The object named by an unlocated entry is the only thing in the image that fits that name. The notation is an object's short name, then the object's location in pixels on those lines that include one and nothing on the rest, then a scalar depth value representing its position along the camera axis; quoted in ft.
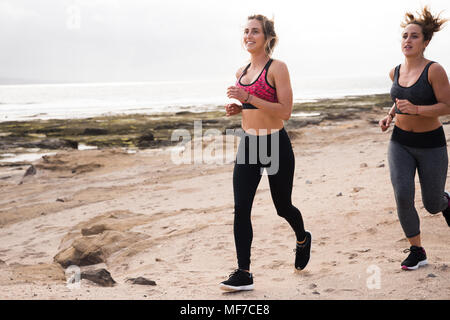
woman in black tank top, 11.79
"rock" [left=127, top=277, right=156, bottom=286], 13.38
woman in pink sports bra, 11.90
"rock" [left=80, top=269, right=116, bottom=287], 13.44
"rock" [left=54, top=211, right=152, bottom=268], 18.83
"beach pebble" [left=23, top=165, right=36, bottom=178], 41.83
